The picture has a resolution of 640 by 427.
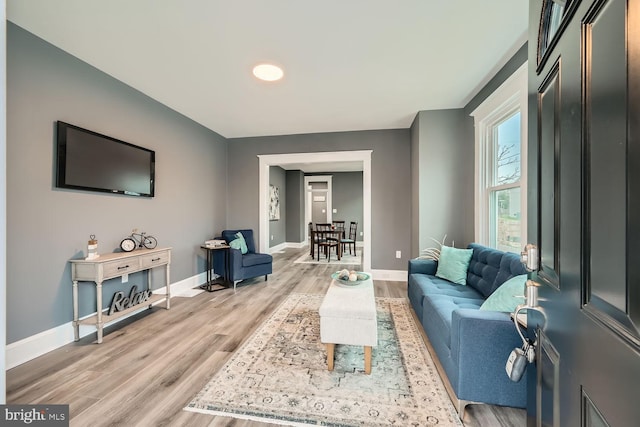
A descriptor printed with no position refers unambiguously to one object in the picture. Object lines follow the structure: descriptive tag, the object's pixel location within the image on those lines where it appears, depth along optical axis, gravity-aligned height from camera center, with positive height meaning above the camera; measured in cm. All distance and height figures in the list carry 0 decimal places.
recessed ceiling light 254 +147
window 232 +56
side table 384 -86
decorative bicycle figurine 276 -32
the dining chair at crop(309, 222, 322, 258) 636 -59
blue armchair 385 -76
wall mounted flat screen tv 228 +52
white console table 230 -55
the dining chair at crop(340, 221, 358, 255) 649 -67
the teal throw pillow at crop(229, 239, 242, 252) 408 -49
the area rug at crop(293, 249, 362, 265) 595 -110
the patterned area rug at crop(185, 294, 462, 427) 148 -116
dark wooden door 40 +1
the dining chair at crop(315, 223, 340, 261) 618 -61
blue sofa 143 -82
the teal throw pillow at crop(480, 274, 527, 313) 158 -52
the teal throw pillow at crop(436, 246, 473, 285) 270 -54
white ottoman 182 -81
